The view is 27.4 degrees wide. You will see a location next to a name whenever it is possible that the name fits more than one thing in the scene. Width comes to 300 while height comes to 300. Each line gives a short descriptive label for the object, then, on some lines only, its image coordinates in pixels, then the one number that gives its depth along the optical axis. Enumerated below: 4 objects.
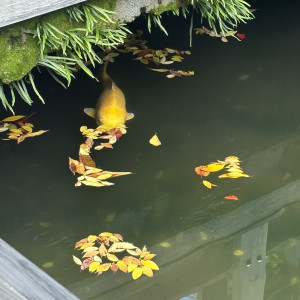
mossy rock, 3.25
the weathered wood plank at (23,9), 3.03
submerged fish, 4.31
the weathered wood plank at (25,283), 1.34
